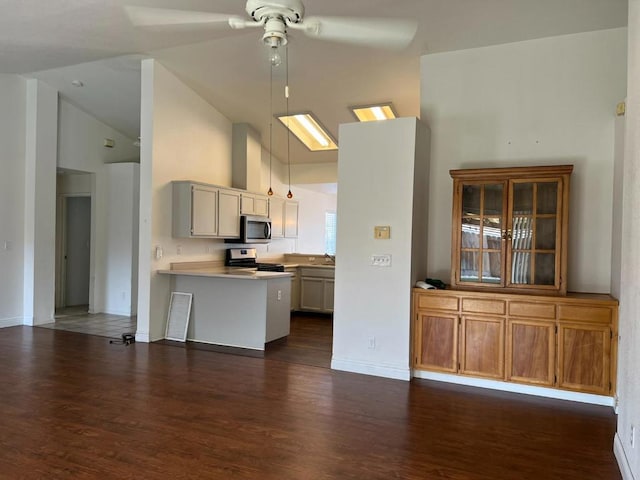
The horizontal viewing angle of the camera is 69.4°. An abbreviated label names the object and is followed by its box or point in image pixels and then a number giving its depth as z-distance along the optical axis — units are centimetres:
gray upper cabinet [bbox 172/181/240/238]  576
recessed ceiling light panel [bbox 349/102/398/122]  616
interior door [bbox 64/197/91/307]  820
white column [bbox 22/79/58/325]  641
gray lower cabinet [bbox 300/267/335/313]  754
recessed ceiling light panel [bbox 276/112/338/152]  691
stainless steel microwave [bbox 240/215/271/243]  688
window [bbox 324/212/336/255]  1033
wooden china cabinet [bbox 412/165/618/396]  380
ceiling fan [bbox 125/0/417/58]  287
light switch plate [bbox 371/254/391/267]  440
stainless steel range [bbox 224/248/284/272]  704
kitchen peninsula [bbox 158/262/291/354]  538
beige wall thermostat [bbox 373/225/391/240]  439
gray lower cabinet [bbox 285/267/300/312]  775
